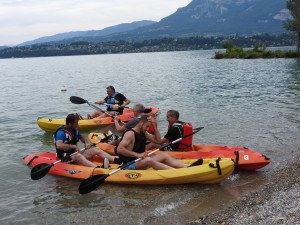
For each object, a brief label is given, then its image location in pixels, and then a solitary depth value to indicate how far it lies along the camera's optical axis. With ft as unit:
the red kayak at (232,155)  29.68
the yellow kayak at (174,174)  26.71
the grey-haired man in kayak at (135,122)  27.20
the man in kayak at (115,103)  49.85
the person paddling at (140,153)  26.68
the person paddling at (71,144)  29.40
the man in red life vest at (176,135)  31.19
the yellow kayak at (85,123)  48.67
